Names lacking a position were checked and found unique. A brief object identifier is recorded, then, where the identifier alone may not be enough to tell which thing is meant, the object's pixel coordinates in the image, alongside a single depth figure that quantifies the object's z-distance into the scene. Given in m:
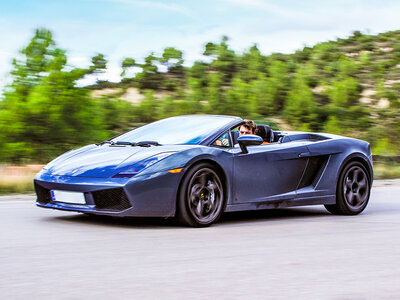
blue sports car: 6.52
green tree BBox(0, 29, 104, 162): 17.75
